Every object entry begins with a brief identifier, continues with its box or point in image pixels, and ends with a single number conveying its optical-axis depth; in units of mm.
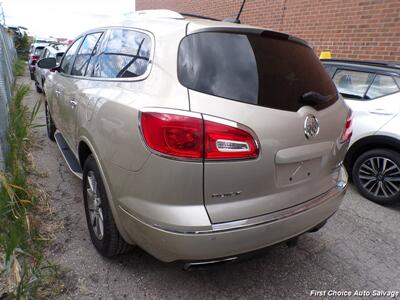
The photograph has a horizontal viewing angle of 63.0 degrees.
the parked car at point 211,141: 1722
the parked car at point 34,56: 12881
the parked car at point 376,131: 3717
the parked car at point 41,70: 8927
